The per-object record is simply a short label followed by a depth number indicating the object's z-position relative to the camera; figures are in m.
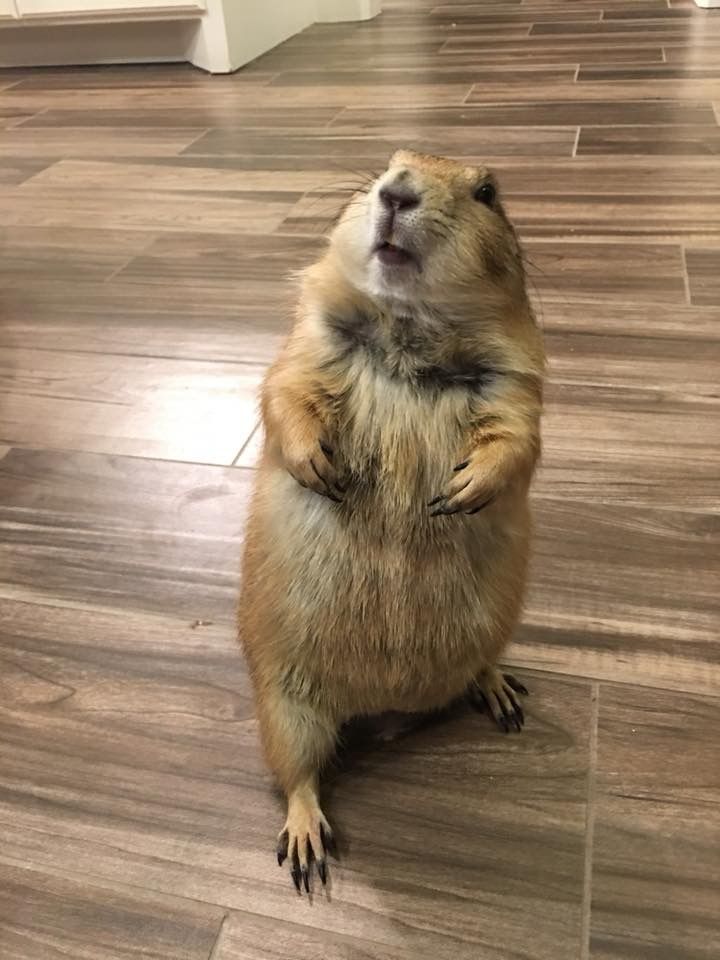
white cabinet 1.51
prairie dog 0.36
